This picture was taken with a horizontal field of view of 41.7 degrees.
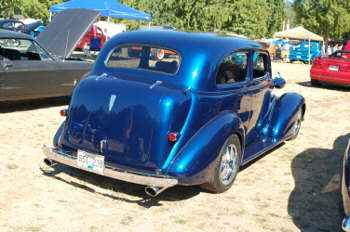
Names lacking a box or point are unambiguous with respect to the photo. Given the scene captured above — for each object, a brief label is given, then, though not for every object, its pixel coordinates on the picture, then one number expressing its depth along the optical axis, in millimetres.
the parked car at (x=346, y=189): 3494
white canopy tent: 31234
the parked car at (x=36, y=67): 8148
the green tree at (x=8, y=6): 43012
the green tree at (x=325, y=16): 39094
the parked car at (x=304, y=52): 30984
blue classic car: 4512
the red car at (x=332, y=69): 14219
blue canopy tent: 20062
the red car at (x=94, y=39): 22781
